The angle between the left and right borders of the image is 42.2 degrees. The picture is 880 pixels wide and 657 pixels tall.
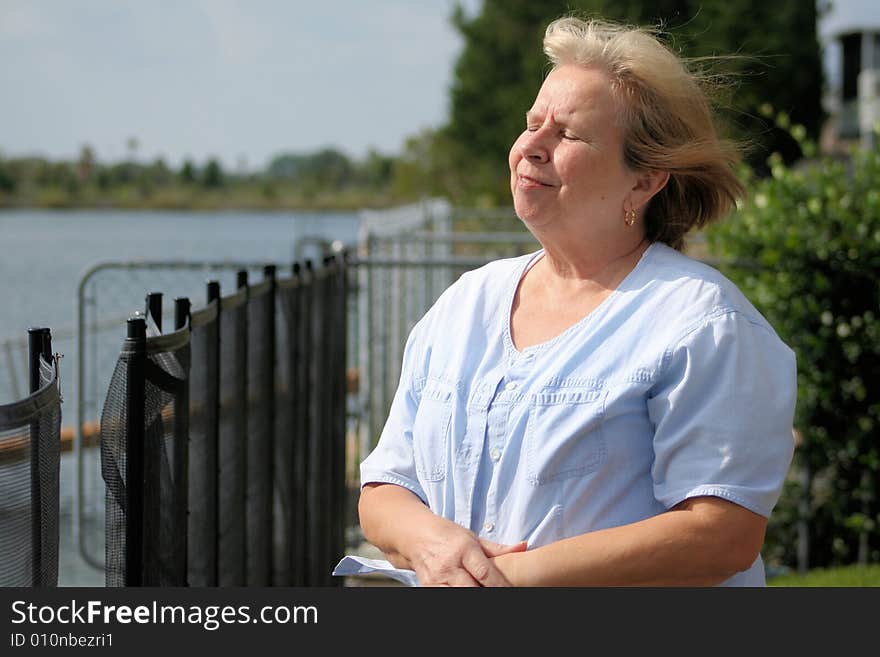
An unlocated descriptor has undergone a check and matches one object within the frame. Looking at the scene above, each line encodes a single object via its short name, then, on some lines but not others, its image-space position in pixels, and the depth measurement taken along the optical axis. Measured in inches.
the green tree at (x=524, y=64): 1063.6
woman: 77.5
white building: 1440.7
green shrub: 212.4
